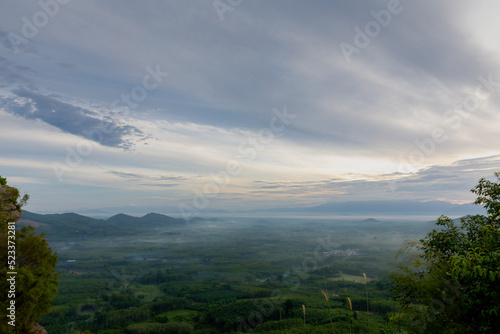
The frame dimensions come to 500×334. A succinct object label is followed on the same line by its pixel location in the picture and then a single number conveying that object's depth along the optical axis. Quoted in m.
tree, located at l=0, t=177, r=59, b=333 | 8.96
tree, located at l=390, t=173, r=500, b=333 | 4.84
